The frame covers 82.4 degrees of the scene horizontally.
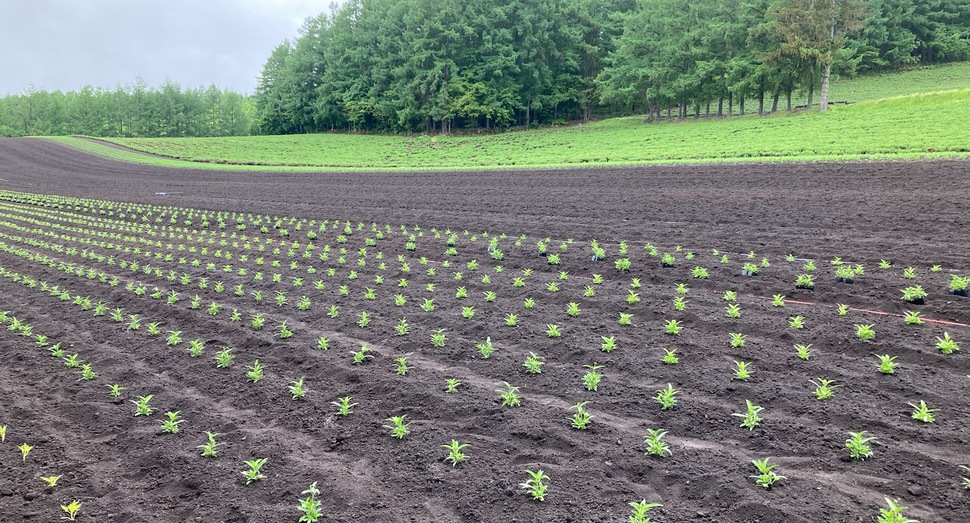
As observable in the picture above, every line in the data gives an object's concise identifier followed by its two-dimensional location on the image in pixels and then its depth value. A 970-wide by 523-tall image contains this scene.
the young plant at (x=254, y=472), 3.84
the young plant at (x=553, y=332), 6.20
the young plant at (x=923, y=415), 4.12
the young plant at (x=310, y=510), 3.42
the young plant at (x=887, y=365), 4.87
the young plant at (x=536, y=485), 3.53
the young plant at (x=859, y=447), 3.74
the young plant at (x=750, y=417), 4.20
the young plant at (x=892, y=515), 3.02
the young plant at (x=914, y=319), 5.86
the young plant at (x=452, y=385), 5.04
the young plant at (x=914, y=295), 6.51
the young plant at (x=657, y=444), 3.91
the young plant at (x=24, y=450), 4.18
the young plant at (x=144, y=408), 4.83
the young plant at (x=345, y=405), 4.73
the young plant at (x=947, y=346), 5.20
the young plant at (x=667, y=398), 4.55
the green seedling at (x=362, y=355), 5.72
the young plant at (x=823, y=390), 4.50
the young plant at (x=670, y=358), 5.34
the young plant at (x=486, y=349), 5.79
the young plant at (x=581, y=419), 4.31
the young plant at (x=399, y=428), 4.36
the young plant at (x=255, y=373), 5.41
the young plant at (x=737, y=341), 5.59
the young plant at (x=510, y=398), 4.72
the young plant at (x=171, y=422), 4.50
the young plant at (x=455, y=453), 3.95
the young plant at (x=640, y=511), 3.22
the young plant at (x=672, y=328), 6.06
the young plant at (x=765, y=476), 3.50
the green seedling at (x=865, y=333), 5.55
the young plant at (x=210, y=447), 4.15
